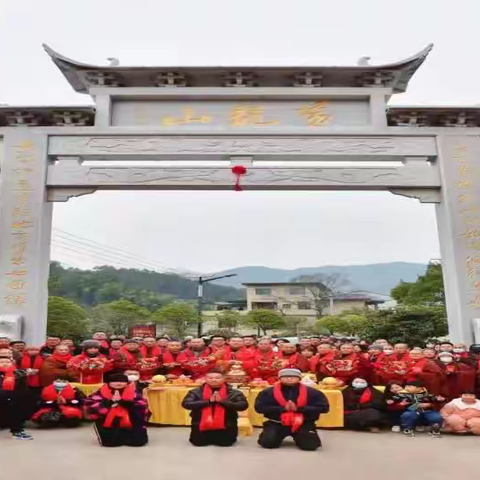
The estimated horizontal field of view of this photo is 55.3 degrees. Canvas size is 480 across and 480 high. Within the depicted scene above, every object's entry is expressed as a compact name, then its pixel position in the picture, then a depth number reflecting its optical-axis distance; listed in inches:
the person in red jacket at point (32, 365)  201.0
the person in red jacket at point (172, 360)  223.9
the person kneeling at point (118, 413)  151.9
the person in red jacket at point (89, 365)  200.5
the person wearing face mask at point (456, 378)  194.9
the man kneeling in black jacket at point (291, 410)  149.4
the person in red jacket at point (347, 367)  201.0
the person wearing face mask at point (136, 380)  180.5
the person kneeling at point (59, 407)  177.8
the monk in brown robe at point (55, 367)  203.6
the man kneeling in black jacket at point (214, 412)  152.6
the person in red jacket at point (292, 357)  220.1
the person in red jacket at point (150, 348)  239.0
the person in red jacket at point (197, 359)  217.2
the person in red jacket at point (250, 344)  238.8
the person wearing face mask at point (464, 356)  205.5
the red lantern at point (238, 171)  298.4
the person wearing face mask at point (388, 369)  198.7
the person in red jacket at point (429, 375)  187.6
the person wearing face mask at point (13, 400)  167.6
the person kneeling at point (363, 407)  175.6
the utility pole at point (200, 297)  774.5
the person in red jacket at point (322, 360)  208.7
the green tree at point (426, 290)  754.8
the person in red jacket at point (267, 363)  211.8
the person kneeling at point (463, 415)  168.9
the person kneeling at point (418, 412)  170.4
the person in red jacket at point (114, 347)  219.6
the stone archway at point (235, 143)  296.0
